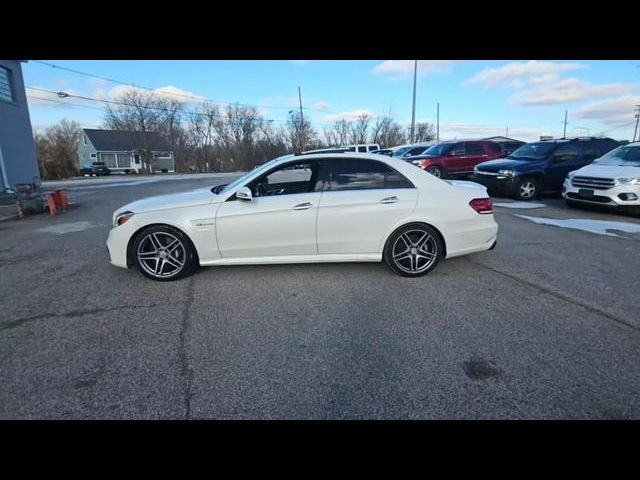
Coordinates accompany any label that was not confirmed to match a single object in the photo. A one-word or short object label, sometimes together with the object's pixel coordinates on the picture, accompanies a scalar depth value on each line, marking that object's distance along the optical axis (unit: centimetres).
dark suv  992
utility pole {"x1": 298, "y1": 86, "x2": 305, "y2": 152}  4912
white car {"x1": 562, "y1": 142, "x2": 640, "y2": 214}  728
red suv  1395
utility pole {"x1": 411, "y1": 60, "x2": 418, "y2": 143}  2723
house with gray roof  5350
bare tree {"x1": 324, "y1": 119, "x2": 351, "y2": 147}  6525
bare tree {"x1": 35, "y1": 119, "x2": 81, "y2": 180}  3941
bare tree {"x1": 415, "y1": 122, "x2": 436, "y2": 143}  6522
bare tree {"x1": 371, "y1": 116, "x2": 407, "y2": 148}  6100
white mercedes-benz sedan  397
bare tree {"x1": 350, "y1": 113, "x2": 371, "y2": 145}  6331
